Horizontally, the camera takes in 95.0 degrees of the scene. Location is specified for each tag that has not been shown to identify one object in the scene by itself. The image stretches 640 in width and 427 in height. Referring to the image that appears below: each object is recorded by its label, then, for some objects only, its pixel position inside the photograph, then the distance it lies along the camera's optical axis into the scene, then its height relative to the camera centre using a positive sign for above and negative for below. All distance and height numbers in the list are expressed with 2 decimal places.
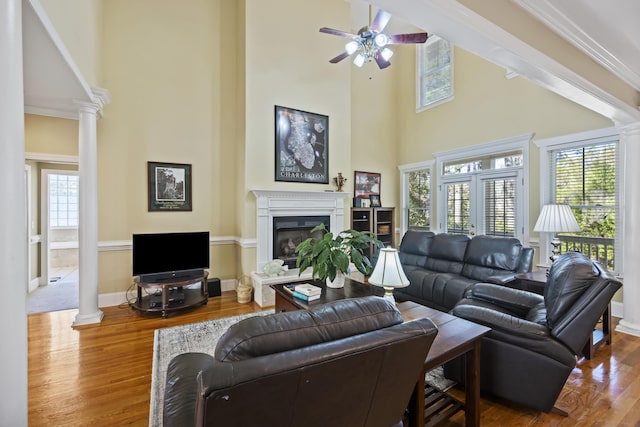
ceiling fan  3.52 +2.17
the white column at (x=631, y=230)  3.15 -0.21
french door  4.77 +0.14
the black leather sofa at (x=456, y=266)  3.51 -0.73
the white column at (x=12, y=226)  1.29 -0.06
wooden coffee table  1.48 -0.85
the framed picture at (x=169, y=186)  4.36 +0.40
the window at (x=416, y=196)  6.29 +0.34
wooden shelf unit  6.04 -0.22
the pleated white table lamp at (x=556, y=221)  3.40 -0.12
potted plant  2.63 -0.39
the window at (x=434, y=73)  5.75 +2.84
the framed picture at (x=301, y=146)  4.86 +1.13
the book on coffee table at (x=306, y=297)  2.68 -0.79
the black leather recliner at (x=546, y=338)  1.76 -0.80
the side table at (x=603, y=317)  2.64 -1.01
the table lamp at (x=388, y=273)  1.93 -0.41
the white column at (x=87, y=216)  3.39 -0.04
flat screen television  3.85 -0.59
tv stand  3.67 -1.17
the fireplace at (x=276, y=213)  4.25 -0.02
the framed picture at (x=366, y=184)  6.34 +0.61
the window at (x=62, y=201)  7.05 +0.28
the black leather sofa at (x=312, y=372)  0.82 -0.50
